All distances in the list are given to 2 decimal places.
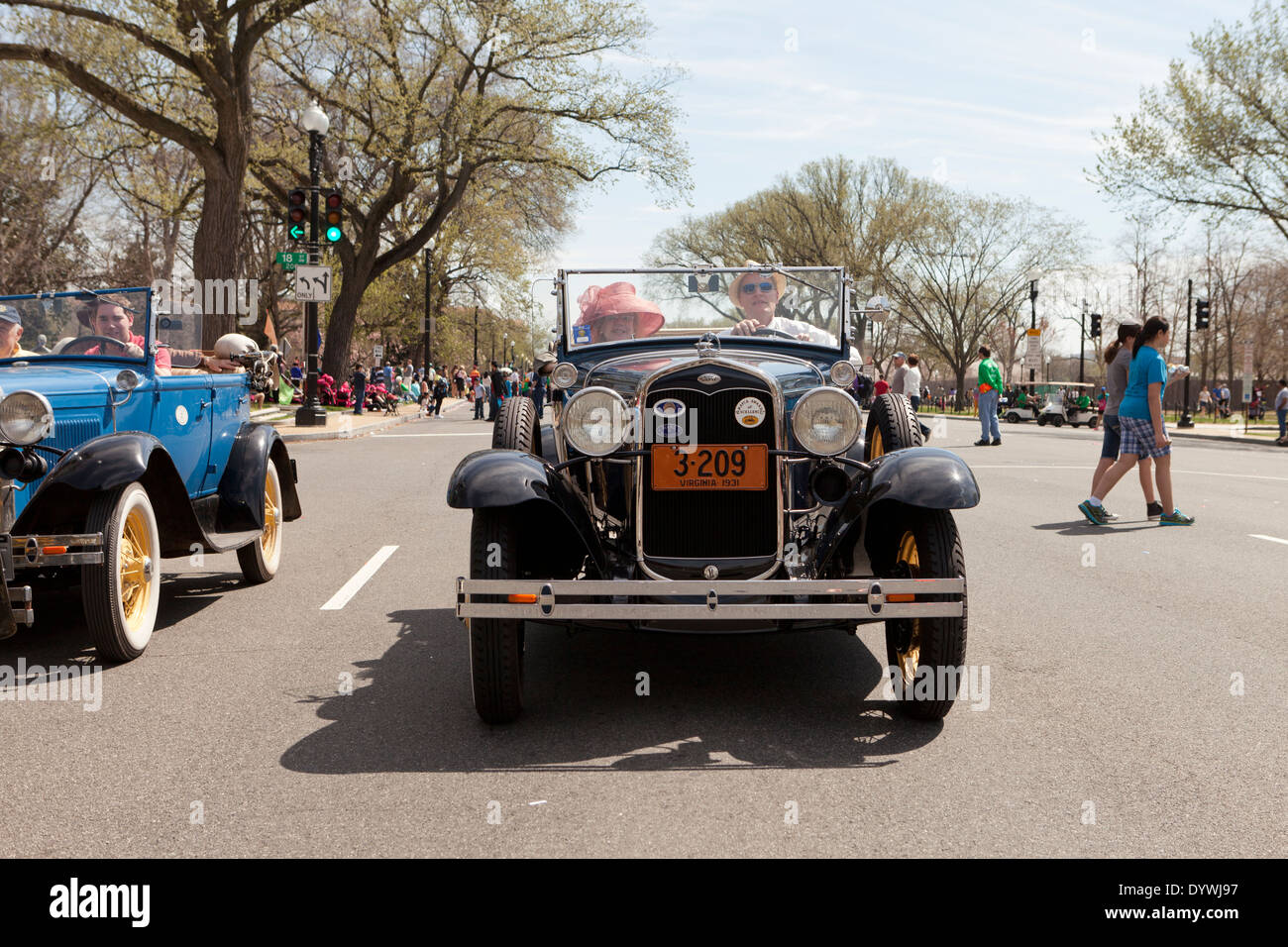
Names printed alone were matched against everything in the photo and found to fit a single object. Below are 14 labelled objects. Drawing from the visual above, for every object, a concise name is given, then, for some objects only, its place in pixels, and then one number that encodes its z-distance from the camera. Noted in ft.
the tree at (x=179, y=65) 61.93
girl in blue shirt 32.22
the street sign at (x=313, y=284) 67.62
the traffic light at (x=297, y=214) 65.77
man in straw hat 20.51
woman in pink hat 20.94
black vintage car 13.47
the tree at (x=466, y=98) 85.51
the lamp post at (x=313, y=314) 66.49
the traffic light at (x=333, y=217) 65.36
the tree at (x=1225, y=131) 102.12
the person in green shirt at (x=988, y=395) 68.64
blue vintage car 16.98
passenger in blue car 21.30
